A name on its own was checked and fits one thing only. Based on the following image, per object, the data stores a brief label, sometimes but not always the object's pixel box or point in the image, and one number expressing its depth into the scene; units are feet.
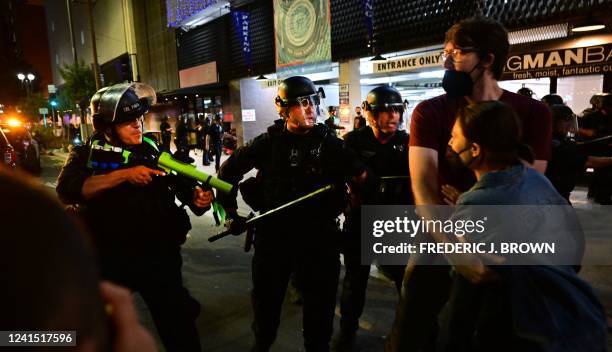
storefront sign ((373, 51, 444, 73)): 35.70
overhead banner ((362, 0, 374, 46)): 40.09
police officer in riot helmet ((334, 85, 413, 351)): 11.04
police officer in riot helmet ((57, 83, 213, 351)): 8.26
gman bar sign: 27.43
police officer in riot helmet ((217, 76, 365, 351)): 9.22
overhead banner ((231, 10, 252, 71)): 55.88
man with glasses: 6.99
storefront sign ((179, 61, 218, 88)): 64.75
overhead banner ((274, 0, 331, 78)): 44.14
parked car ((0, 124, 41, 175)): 40.19
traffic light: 120.78
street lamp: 157.75
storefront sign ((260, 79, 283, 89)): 55.87
